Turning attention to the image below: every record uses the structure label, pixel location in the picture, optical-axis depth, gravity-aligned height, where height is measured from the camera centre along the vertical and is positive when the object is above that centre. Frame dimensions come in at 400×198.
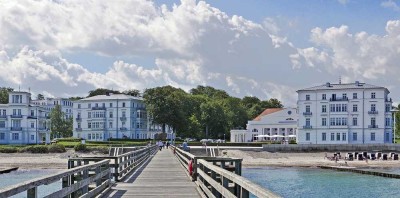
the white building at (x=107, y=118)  119.44 +1.97
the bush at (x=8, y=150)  83.94 -3.33
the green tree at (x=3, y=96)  157.12 +8.63
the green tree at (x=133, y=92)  159.25 +9.87
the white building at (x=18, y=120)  106.62 +1.35
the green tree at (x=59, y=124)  147.38 +0.87
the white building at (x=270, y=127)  112.50 +0.16
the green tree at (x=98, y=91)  160.88 +10.12
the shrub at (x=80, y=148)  84.31 -3.03
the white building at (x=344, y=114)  91.62 +2.25
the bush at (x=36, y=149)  83.31 -3.16
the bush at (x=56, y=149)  83.06 -3.14
